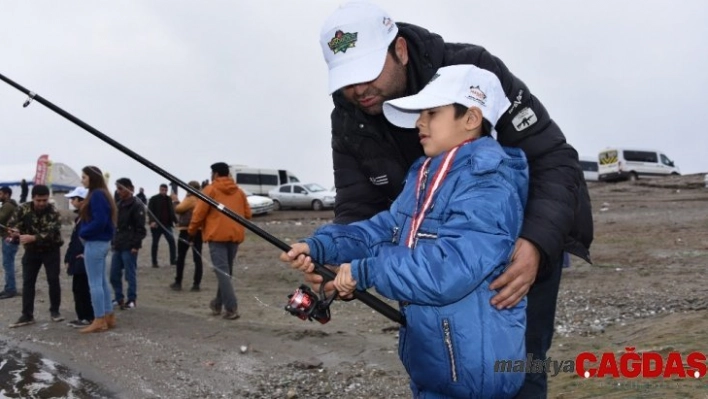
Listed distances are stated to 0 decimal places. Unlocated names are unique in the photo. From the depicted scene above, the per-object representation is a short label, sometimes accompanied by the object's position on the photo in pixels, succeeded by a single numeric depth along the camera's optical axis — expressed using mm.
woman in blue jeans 9430
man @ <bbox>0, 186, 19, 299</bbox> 13039
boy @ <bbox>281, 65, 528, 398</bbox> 2713
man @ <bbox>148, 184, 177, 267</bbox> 16141
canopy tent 43438
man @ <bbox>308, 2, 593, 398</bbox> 3088
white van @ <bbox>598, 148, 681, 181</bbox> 40406
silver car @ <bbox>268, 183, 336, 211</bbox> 34750
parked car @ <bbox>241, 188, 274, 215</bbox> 32844
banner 39150
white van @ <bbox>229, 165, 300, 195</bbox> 41781
